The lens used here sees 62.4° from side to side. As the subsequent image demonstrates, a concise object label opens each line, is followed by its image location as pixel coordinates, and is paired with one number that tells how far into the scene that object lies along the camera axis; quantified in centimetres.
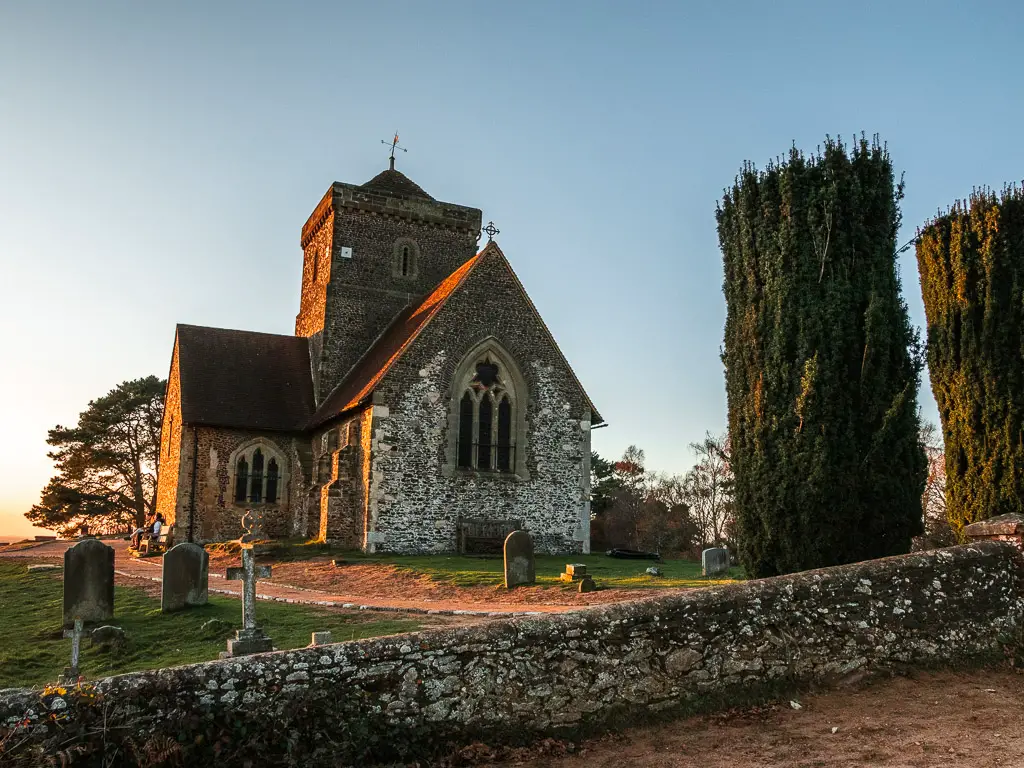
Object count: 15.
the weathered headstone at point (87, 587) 1334
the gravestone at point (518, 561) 1577
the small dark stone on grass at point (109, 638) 1145
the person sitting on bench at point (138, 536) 2845
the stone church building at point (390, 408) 2212
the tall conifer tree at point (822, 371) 1187
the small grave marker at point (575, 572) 1591
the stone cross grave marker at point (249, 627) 920
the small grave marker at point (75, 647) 918
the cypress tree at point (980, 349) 1041
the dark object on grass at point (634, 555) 2364
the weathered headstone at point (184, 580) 1395
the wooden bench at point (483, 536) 2202
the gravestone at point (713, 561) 1753
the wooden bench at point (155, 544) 2638
